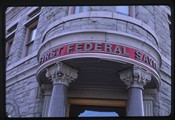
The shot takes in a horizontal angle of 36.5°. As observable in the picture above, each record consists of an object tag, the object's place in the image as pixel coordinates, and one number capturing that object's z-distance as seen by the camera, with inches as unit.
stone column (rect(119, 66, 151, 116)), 190.4
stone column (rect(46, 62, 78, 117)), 194.5
